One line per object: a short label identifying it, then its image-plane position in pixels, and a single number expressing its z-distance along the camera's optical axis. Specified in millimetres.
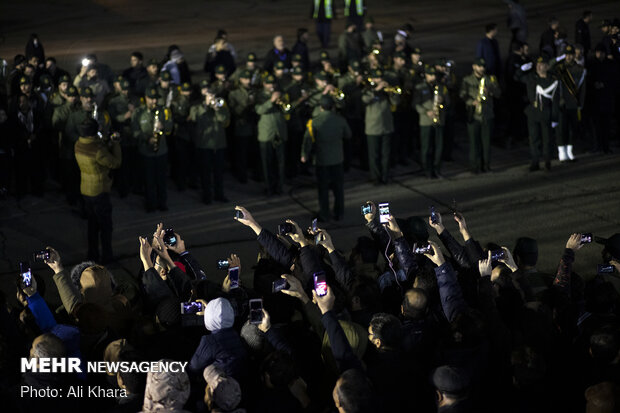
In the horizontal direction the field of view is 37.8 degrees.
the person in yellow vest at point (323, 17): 21636
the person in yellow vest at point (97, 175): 11523
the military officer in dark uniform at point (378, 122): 14883
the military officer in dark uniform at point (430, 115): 15227
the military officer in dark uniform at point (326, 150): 13250
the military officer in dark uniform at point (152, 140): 13430
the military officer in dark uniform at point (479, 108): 15383
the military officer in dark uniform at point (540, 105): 15539
